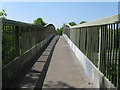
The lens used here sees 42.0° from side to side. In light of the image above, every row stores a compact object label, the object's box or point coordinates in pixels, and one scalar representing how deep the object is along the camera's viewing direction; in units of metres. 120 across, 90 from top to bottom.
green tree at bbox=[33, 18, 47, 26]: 58.07
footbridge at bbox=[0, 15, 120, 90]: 3.67
